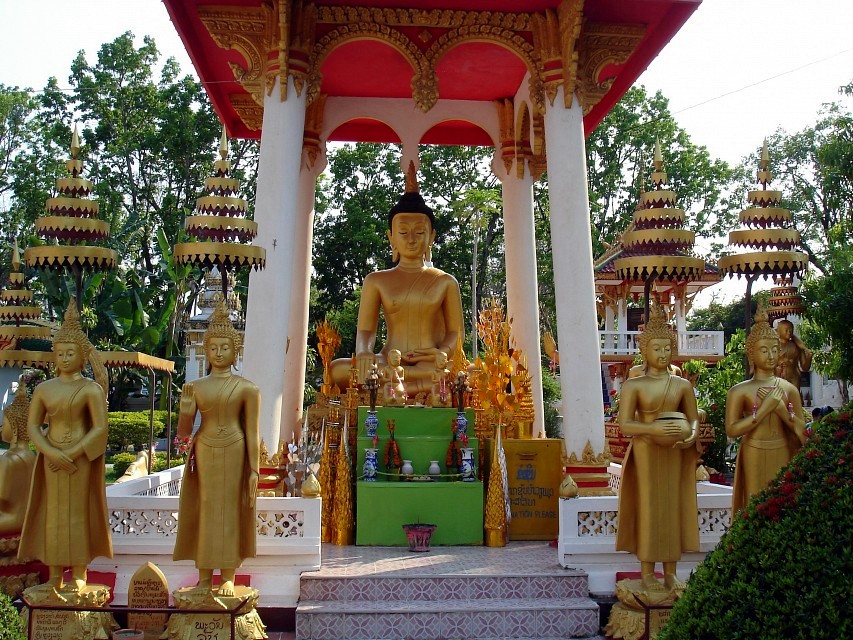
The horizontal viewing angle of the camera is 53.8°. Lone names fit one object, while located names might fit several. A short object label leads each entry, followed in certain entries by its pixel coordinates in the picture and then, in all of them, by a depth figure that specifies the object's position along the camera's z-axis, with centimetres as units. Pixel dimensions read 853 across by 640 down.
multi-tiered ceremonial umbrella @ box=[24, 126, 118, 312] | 707
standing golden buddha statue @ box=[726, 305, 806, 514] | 657
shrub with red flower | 335
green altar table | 865
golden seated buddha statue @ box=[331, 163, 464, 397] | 1152
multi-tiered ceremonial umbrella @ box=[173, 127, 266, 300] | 721
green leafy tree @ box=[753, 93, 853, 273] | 2936
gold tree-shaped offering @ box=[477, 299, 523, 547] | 878
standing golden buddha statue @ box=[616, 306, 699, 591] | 653
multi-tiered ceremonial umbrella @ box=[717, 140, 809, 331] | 770
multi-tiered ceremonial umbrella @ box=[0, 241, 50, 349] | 1224
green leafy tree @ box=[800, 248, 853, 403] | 1311
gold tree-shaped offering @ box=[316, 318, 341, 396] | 1152
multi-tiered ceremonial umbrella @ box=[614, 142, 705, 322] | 730
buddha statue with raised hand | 627
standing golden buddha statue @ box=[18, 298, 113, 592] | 623
